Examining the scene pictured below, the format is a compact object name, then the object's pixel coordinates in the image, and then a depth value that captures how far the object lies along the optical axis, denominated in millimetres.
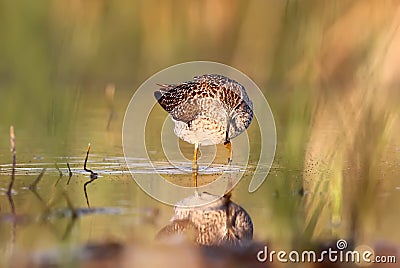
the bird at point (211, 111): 14727
